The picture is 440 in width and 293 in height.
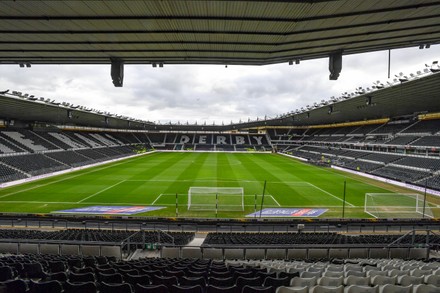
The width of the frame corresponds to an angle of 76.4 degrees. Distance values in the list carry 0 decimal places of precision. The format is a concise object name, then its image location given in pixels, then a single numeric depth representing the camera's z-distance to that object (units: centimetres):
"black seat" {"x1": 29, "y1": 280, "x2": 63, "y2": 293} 477
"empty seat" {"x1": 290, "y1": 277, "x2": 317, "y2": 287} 570
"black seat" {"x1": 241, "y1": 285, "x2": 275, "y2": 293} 482
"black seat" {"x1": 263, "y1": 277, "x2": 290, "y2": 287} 552
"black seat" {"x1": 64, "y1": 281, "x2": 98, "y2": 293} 484
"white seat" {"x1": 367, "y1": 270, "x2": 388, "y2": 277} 649
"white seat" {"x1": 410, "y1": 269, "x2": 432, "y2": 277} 652
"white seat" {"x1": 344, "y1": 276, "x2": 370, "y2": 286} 583
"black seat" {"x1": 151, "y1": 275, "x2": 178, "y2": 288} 539
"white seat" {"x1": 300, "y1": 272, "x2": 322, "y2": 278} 644
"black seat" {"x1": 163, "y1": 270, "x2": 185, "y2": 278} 627
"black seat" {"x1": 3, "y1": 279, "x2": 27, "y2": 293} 472
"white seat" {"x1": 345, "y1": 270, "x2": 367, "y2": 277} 650
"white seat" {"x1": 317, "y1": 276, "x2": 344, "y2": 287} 571
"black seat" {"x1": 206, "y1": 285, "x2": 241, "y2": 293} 498
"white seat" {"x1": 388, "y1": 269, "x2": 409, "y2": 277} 664
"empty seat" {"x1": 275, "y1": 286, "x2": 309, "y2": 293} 510
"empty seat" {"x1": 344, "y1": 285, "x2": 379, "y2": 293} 496
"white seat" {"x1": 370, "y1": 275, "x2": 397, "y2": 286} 585
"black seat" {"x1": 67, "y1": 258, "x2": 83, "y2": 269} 735
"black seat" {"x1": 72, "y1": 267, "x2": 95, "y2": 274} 643
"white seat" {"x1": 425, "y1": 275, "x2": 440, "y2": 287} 588
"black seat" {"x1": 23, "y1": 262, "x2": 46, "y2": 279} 625
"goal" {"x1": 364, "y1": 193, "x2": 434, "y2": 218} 2190
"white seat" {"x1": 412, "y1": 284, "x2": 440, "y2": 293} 496
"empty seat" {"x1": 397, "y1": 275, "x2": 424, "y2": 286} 589
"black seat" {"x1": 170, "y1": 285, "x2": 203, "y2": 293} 486
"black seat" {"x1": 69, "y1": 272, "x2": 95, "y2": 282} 559
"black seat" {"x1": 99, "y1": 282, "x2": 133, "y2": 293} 487
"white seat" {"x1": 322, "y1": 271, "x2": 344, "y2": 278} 637
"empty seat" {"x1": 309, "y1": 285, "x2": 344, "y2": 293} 501
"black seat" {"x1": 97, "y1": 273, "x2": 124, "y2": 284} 554
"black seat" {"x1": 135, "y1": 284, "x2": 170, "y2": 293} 477
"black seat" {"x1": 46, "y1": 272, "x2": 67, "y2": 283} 579
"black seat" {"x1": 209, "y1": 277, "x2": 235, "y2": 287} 557
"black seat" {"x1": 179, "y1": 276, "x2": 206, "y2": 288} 553
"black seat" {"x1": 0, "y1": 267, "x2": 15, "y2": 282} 594
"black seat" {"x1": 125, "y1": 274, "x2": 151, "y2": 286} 555
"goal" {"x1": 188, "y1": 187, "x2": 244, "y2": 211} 2338
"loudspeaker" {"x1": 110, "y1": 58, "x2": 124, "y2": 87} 987
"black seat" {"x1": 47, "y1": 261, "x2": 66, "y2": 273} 692
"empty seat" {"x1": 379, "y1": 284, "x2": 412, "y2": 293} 505
